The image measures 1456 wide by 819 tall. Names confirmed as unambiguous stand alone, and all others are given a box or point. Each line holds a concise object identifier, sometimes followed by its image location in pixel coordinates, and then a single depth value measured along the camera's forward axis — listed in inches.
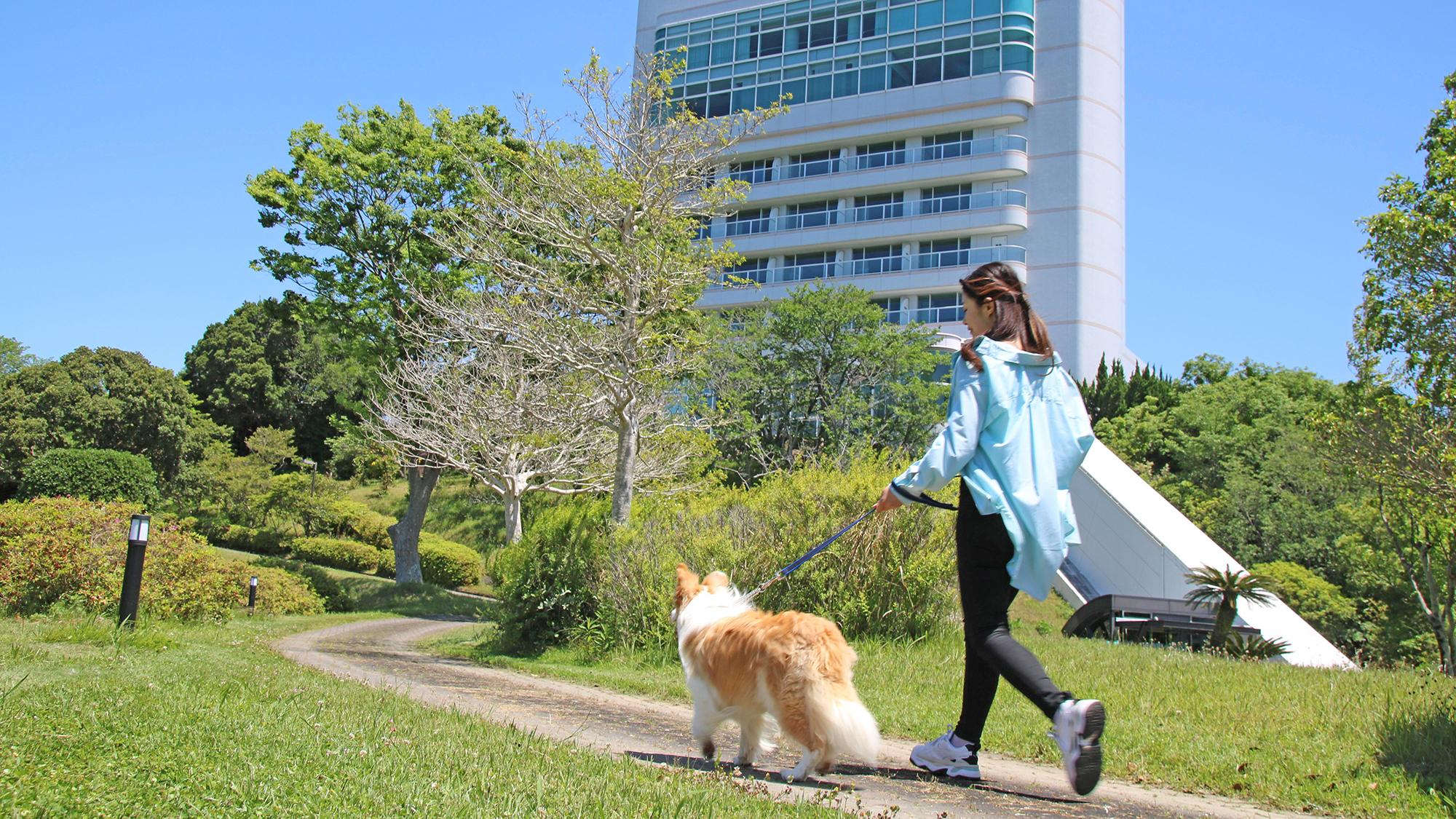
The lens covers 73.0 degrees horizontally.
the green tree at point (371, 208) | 1024.9
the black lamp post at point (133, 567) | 378.3
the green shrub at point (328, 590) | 946.1
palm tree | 603.2
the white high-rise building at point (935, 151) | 2052.2
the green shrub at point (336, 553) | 1392.7
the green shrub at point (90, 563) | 459.5
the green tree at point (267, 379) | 2079.2
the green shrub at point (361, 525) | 1529.3
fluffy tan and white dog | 164.6
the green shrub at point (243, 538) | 1462.8
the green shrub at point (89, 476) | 1083.3
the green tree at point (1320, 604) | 1088.2
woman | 157.1
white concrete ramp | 888.9
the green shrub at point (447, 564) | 1357.0
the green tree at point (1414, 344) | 746.2
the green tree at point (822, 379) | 1477.6
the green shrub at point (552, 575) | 466.9
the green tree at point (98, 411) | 1275.8
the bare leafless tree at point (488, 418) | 655.1
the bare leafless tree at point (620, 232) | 489.7
